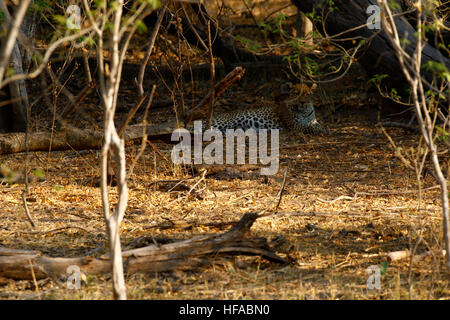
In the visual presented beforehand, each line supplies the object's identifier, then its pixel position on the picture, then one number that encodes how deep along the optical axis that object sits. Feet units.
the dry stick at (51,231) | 30.74
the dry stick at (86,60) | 37.60
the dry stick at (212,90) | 38.02
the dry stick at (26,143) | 37.61
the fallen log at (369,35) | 47.80
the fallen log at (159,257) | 25.00
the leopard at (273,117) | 63.05
